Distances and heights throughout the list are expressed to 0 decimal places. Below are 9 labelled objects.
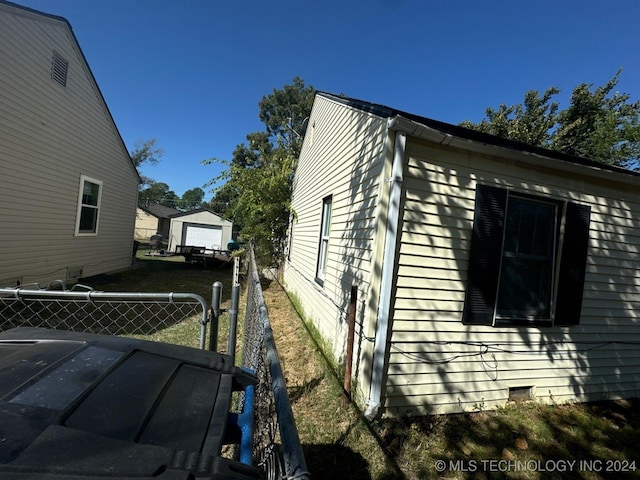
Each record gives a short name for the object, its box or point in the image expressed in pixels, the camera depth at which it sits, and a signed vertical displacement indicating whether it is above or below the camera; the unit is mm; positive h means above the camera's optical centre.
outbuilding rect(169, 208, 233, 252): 27266 -35
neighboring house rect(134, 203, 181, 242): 36375 +131
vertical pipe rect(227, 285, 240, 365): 2326 -611
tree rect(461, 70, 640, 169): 18406 +8673
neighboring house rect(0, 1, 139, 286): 6383 +1402
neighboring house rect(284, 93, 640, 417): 3375 -157
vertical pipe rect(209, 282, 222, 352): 2211 -532
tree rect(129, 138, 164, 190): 40750 +8622
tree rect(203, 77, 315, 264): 11484 +1278
